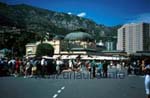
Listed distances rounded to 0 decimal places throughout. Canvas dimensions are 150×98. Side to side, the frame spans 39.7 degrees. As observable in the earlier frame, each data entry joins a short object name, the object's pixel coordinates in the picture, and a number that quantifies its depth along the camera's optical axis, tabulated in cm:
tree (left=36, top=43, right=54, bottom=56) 4938
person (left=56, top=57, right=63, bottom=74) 1695
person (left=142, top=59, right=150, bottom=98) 483
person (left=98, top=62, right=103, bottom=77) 1513
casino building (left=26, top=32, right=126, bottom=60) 5658
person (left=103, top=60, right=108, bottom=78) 1490
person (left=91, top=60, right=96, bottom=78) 1478
